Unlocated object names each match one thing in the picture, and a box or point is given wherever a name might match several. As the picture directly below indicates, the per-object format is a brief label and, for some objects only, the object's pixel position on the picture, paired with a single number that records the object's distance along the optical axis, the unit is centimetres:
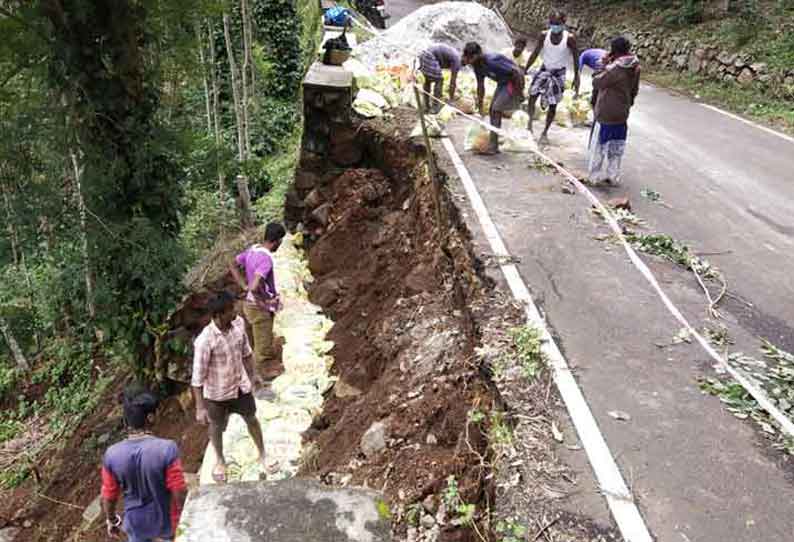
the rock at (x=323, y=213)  988
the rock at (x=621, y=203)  725
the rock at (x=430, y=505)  378
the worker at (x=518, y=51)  1134
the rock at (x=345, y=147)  1011
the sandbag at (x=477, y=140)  858
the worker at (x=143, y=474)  414
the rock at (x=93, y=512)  696
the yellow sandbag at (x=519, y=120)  1046
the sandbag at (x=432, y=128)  928
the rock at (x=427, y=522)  370
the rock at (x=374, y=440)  479
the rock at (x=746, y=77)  1467
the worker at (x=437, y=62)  1009
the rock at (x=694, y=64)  1647
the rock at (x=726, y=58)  1535
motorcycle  2159
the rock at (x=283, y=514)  279
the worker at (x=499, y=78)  846
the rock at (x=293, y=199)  1049
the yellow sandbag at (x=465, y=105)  1059
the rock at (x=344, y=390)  650
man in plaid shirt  501
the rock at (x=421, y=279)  670
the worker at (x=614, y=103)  748
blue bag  1542
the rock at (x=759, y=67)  1444
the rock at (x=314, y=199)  1022
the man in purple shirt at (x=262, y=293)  656
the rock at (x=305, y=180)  1037
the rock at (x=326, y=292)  859
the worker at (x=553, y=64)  932
